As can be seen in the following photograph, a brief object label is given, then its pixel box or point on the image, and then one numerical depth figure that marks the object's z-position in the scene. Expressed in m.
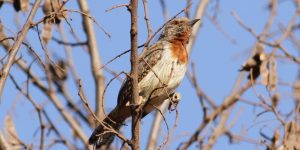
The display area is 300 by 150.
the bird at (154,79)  11.75
